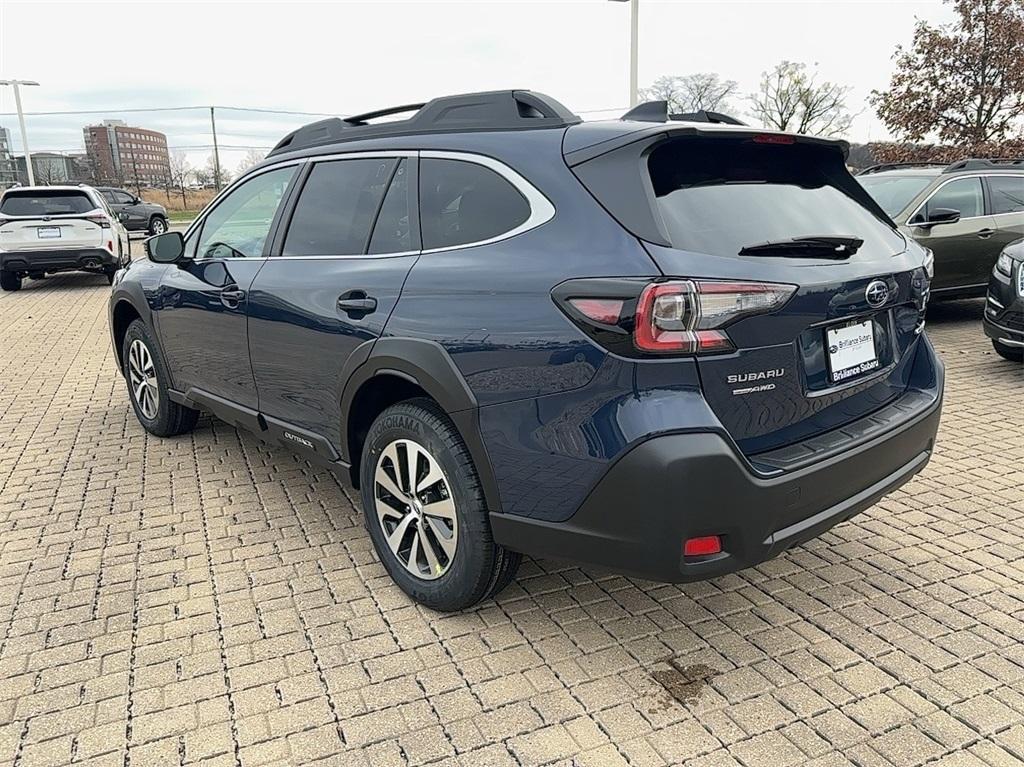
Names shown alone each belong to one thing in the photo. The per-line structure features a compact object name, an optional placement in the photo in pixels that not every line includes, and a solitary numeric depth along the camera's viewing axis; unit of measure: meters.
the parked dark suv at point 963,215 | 8.39
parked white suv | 13.13
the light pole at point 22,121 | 36.88
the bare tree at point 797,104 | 41.62
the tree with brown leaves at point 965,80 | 17.30
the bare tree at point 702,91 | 39.53
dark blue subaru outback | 2.27
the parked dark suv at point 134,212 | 26.31
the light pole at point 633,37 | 16.23
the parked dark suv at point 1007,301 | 6.11
